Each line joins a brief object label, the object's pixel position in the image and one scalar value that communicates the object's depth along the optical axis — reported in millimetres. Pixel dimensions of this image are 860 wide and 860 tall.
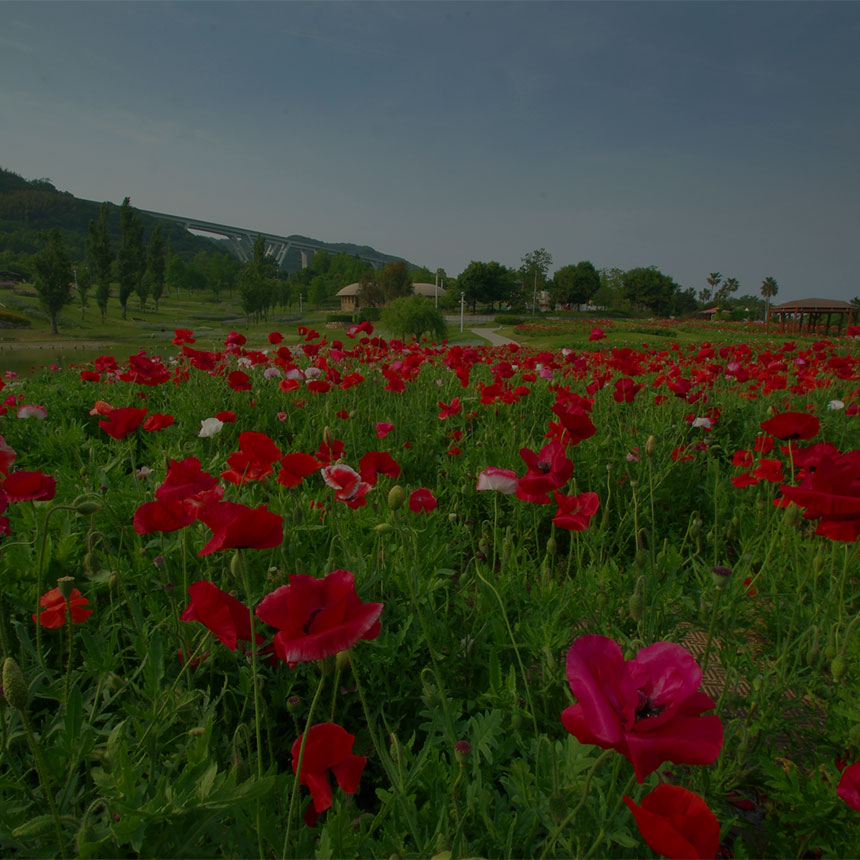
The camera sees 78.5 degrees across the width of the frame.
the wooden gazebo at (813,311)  28609
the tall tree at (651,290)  77688
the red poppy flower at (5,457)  1324
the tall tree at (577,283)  75375
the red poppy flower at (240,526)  869
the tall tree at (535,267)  78688
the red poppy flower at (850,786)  773
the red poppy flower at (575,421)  1584
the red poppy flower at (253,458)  1367
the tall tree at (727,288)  104712
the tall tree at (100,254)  44281
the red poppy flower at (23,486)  1206
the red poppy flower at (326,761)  889
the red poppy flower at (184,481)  1112
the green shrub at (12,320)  38906
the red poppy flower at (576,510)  1272
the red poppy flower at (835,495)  1042
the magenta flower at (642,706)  548
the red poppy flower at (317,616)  714
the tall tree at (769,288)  88562
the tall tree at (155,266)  57619
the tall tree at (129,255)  46938
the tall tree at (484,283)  65562
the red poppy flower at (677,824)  507
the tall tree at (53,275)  35375
